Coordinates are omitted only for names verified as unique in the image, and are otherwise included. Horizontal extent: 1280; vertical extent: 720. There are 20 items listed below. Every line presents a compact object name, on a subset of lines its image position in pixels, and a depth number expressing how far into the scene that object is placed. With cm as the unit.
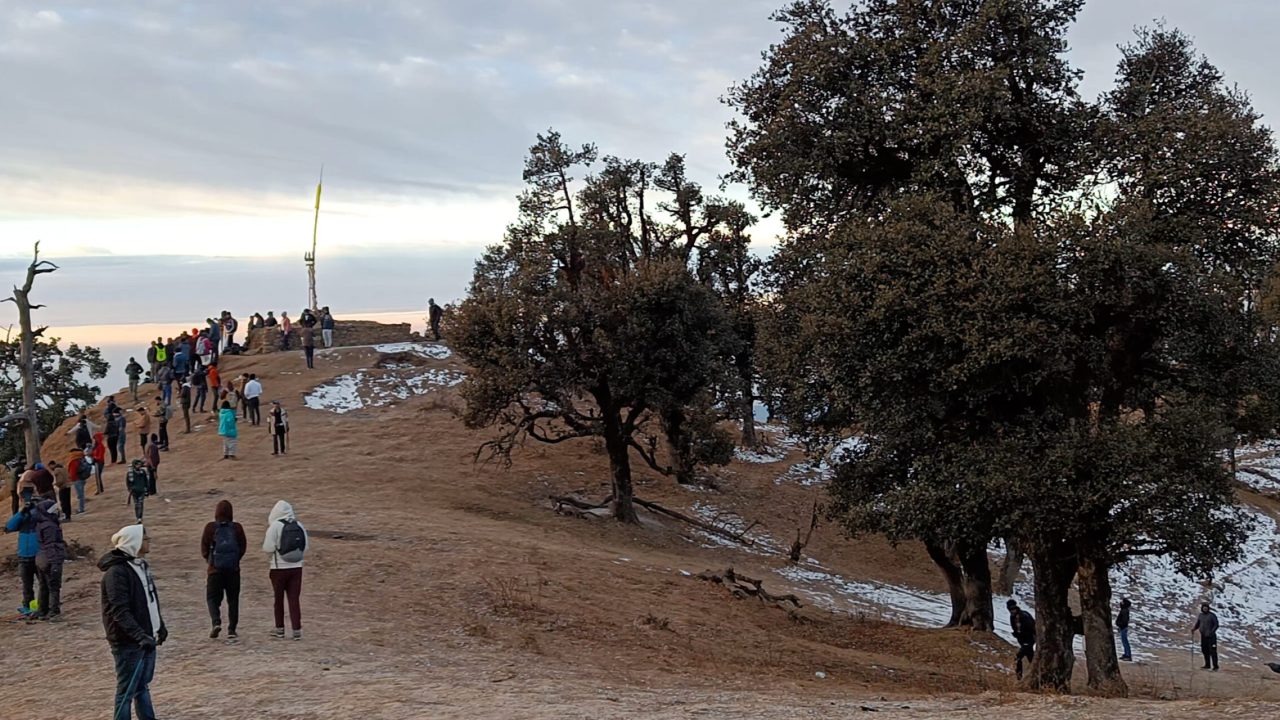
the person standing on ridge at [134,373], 4044
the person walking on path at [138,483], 2078
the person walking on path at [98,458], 2525
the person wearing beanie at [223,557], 1276
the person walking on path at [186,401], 3350
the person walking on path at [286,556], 1292
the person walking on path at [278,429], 3016
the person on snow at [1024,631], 1714
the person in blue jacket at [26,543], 1407
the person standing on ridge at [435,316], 5047
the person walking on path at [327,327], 4672
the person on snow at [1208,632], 2153
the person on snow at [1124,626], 2282
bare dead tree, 2295
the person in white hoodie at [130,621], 923
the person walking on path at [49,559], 1383
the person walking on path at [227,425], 2888
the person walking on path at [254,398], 3356
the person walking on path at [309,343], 4134
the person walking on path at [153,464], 2456
